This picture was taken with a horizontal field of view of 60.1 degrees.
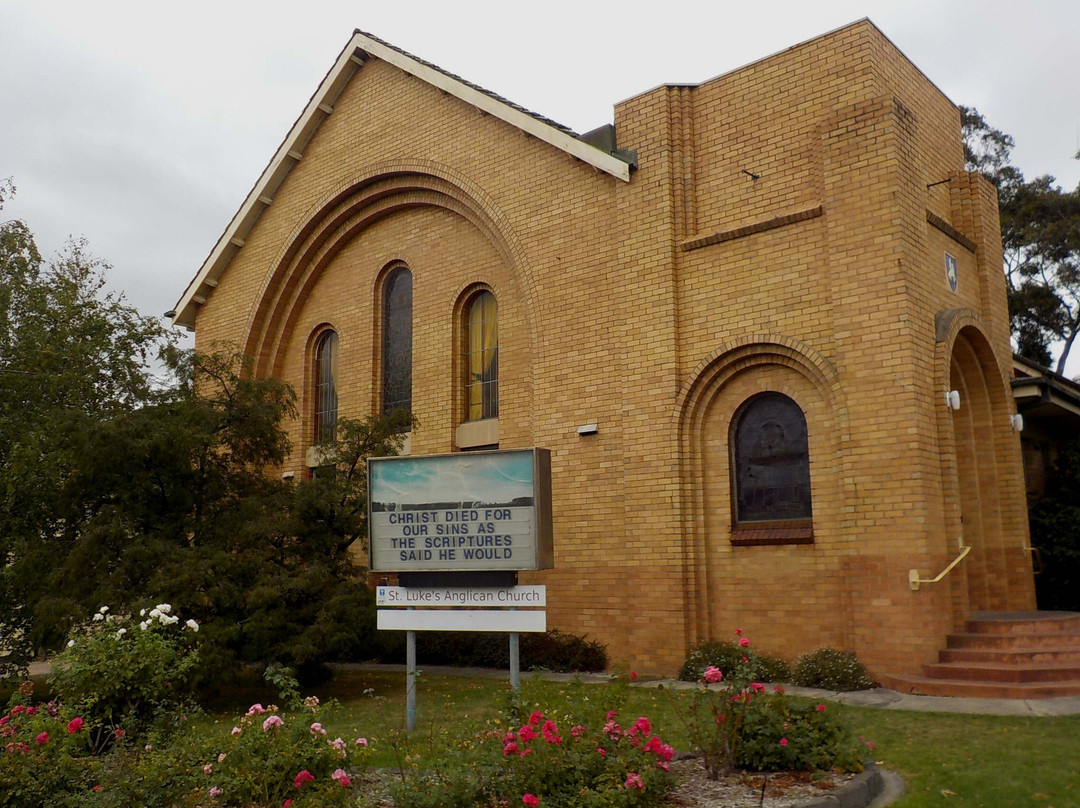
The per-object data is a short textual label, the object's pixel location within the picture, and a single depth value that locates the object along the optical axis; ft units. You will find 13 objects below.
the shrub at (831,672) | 36.27
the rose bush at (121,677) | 26.25
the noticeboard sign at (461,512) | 33.86
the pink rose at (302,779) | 19.83
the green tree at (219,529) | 37.63
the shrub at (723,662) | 38.99
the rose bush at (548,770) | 19.43
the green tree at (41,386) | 41.16
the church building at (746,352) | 38.34
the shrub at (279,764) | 20.47
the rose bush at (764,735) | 23.15
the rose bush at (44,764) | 20.90
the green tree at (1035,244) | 95.30
